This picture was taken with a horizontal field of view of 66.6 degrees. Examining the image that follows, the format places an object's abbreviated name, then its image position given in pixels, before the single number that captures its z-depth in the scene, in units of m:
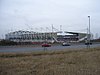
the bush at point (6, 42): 27.10
